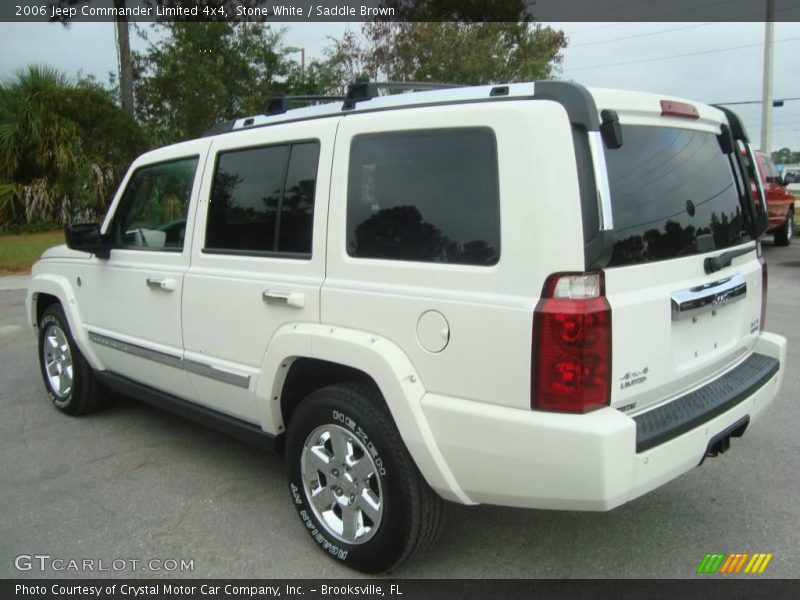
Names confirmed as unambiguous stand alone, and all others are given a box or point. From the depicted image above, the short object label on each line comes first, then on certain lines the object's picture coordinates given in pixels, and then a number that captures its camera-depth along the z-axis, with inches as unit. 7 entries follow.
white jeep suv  93.0
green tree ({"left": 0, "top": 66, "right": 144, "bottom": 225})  684.1
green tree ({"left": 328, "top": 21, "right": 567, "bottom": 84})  701.3
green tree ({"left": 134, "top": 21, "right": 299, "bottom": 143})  632.4
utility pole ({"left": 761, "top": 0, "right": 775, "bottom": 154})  724.7
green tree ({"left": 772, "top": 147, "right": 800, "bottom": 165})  3272.6
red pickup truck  533.0
